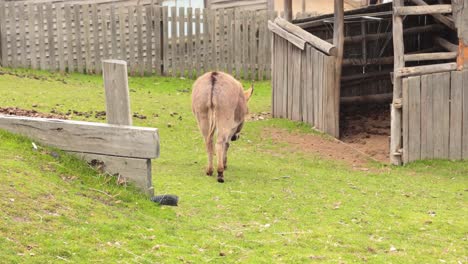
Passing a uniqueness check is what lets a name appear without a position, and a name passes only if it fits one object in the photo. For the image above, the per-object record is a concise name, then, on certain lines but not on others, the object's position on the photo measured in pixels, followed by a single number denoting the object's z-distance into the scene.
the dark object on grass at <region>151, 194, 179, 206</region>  13.95
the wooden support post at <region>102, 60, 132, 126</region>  13.56
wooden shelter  21.50
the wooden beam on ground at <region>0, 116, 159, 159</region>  13.54
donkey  17.63
